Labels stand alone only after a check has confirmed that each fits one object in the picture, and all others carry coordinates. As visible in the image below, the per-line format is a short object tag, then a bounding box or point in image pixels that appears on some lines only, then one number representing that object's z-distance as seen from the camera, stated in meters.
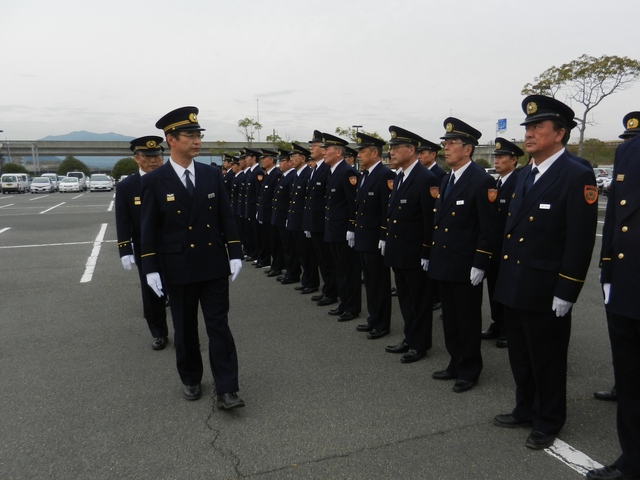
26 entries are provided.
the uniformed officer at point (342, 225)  5.68
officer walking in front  3.41
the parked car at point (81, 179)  45.22
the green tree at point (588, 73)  26.17
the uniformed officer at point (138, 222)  4.50
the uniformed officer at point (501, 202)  4.91
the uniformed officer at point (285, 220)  7.54
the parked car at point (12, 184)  38.16
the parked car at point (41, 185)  38.34
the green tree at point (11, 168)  65.69
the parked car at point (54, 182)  42.15
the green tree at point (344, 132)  44.74
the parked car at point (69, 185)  39.34
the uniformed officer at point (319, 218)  6.38
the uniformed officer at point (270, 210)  8.16
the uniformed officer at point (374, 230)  4.98
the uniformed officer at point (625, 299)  2.41
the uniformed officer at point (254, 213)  8.86
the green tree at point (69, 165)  77.11
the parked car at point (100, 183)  39.59
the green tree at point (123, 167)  71.38
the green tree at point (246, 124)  43.20
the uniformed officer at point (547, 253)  2.73
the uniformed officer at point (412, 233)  4.29
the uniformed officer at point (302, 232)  7.00
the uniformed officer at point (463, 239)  3.65
